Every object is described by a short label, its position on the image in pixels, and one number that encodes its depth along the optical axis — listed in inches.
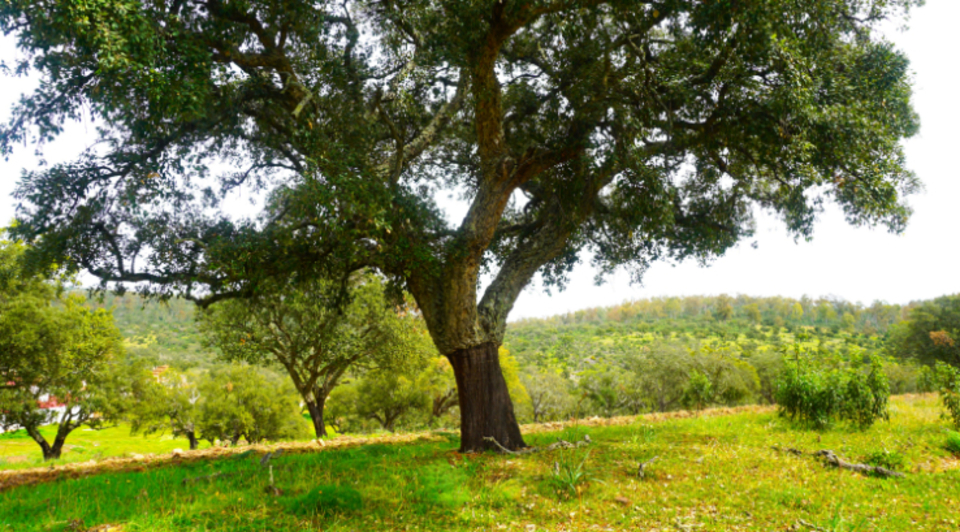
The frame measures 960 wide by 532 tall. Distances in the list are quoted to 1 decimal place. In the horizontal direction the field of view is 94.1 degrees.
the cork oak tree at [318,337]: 661.9
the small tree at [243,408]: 1035.3
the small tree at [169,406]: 865.5
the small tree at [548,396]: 1302.9
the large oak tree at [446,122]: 239.6
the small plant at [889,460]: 230.1
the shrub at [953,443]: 267.7
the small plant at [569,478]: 200.4
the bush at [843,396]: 329.4
